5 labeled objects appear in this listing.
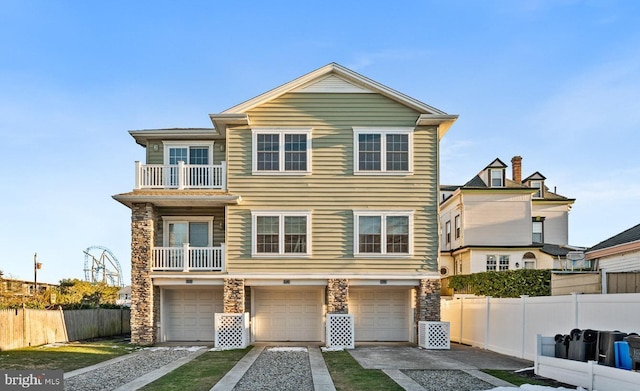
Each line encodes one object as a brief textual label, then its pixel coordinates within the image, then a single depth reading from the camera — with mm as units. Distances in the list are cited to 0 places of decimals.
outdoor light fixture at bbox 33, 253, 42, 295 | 33828
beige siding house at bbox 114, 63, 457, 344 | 18859
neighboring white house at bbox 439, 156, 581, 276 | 28781
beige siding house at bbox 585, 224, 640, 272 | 15352
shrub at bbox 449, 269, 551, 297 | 20094
